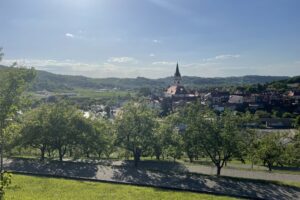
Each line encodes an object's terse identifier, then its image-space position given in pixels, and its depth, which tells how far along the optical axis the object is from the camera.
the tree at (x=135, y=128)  22.60
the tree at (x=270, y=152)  24.97
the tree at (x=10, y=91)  12.98
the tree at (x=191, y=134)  20.40
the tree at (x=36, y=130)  23.22
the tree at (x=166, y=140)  23.20
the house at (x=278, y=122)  56.70
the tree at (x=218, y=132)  19.39
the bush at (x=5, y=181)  5.65
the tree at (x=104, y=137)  24.57
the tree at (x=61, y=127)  23.22
